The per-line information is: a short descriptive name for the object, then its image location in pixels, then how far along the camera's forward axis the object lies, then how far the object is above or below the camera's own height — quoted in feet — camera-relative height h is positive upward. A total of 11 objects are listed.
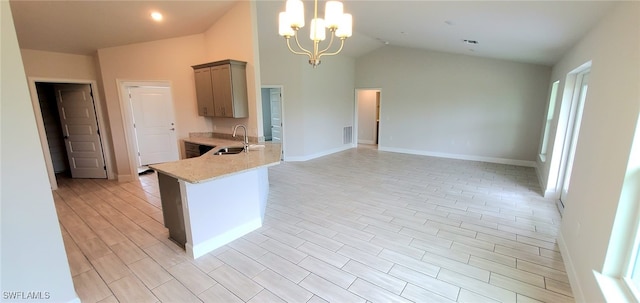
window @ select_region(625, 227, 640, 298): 5.32 -3.42
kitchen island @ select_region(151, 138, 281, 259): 8.68 -3.32
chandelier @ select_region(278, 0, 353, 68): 8.18 +2.56
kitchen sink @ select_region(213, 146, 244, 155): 13.22 -2.29
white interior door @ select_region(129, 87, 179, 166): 19.01 -1.54
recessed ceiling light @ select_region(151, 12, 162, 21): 12.78 +4.25
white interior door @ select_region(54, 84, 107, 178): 16.88 -1.63
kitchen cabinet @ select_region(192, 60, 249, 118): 14.30 +0.90
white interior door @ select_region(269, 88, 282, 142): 26.00 -1.15
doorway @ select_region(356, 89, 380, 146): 30.73 -1.45
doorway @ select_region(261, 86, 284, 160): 22.99 -0.99
